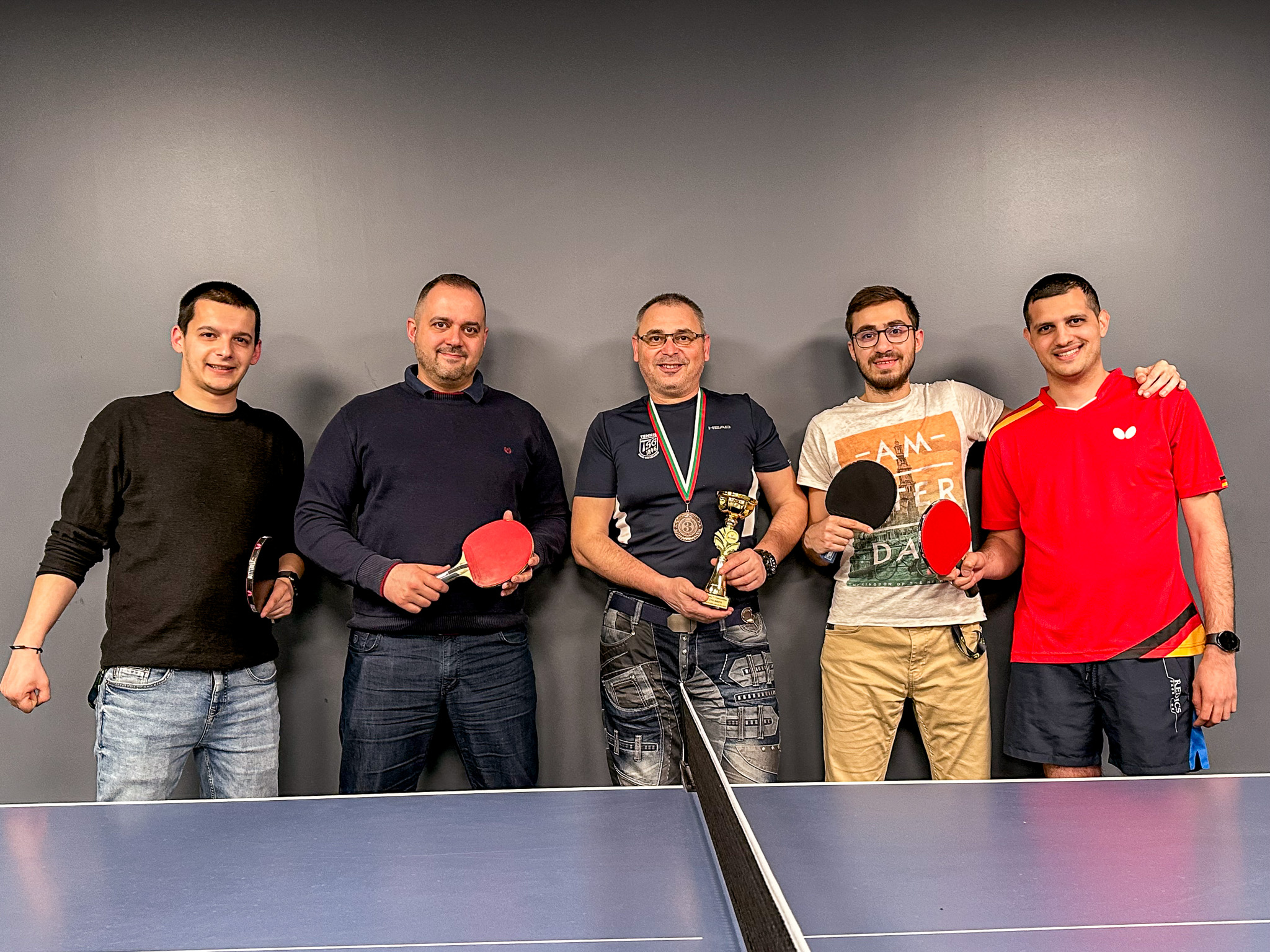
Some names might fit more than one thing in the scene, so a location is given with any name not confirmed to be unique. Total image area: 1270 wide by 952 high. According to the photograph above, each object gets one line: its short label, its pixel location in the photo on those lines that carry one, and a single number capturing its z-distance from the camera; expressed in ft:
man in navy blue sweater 10.09
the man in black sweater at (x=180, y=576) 9.30
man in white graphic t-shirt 10.44
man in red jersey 9.41
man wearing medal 10.28
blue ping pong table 4.65
